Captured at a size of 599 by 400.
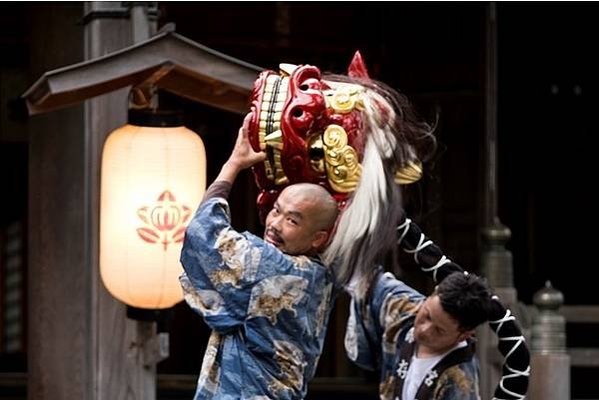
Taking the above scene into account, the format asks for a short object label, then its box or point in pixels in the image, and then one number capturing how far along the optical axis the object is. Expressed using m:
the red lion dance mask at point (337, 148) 11.93
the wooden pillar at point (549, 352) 19.36
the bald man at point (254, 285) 11.62
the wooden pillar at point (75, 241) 16.44
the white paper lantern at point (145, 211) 15.84
